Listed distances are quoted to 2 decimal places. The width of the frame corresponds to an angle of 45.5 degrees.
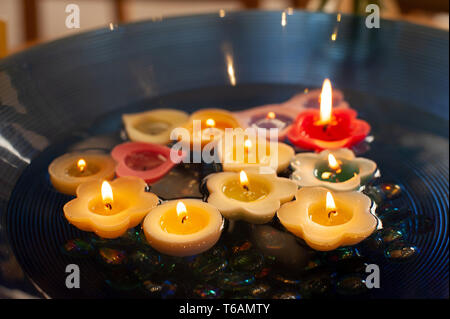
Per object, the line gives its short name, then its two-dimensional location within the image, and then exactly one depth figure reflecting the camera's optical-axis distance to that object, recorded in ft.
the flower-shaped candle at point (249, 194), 2.06
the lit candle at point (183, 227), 1.88
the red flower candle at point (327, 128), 2.56
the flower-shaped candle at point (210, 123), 2.58
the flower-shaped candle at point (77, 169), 2.26
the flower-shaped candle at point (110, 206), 1.98
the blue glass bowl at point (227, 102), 1.83
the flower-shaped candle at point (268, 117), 2.69
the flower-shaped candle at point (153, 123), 2.60
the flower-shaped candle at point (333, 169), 2.24
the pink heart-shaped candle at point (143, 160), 2.33
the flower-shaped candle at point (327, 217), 1.91
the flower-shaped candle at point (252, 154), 2.36
